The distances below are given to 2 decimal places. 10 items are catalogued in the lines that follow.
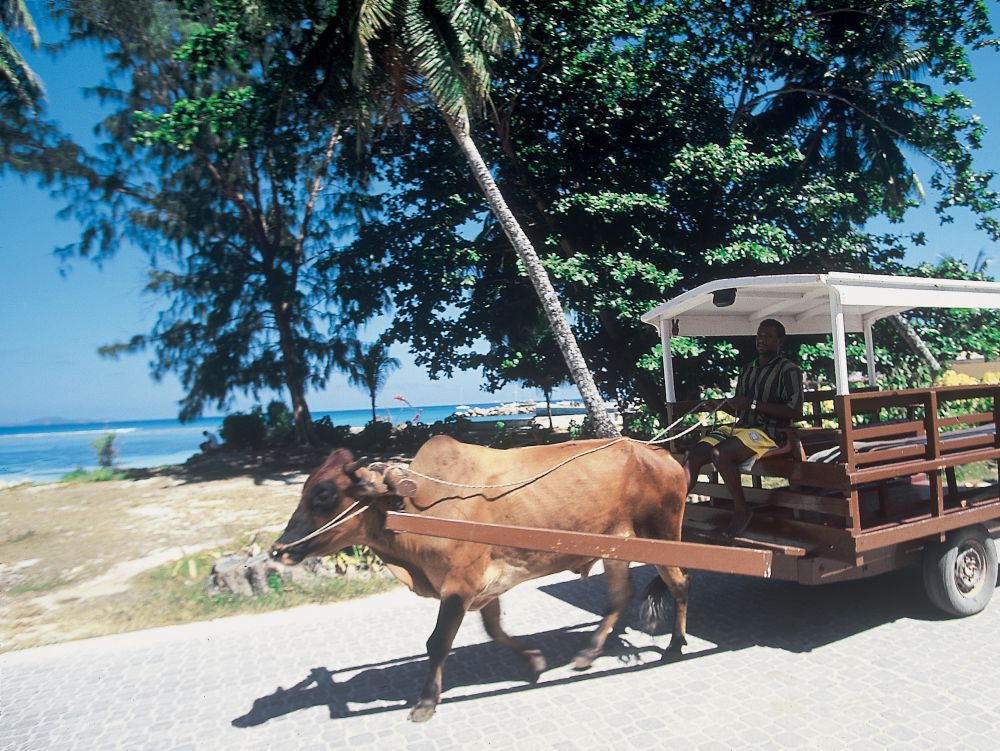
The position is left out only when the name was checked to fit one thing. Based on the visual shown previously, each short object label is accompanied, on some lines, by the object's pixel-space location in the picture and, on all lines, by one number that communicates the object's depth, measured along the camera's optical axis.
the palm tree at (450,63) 9.01
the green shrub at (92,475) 15.51
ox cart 4.24
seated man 4.91
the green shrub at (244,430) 20.44
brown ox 4.05
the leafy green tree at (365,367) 18.81
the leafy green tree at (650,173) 11.58
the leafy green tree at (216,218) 16.30
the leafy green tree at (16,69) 16.09
